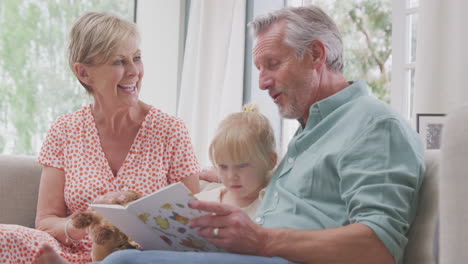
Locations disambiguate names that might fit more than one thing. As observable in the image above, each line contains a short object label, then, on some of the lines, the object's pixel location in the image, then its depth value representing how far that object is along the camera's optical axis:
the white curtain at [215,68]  3.77
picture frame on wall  2.41
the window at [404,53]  2.88
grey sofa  2.35
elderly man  1.22
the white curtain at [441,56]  2.38
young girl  1.74
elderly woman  2.16
